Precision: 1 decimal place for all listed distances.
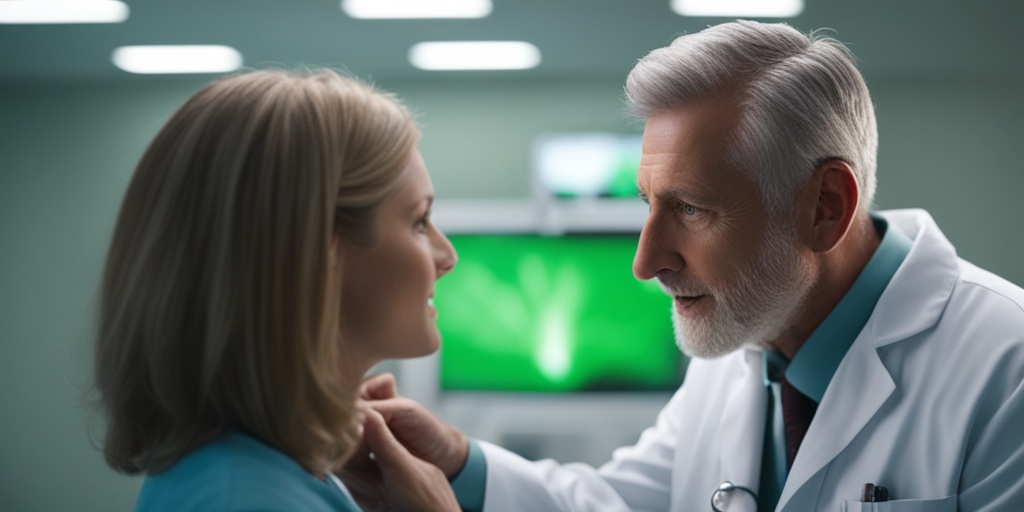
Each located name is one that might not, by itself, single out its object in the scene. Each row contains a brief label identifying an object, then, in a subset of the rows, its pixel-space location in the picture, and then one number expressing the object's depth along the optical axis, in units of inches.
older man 44.3
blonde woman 30.7
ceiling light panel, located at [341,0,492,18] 89.9
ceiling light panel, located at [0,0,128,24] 90.4
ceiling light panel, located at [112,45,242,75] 107.3
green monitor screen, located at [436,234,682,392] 100.9
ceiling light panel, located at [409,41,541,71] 106.8
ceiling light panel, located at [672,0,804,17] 90.6
